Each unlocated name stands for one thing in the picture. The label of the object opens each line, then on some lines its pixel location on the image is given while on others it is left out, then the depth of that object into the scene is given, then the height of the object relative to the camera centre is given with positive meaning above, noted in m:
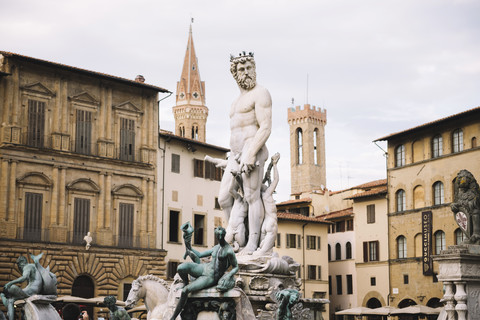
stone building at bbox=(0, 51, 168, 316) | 43.09 +5.50
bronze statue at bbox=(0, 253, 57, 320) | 12.42 -0.33
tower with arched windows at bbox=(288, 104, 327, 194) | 133.88 +21.38
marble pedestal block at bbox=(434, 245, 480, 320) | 11.30 -0.20
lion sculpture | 11.89 +0.93
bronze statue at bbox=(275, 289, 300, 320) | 8.28 -0.40
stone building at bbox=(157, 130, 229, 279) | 50.38 +4.93
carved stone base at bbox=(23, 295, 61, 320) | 12.50 -0.71
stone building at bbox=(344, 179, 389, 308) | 60.34 +1.48
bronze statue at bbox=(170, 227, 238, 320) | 8.45 -0.06
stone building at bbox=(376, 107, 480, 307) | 52.91 +5.31
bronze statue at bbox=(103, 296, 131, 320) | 10.24 -0.61
